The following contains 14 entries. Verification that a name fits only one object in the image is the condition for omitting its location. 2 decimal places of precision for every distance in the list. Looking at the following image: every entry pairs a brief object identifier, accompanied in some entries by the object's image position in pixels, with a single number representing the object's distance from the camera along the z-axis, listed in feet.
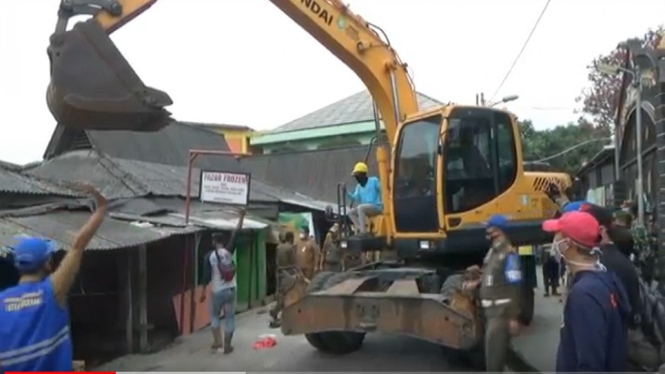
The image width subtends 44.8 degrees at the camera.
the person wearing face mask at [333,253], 42.22
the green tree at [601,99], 106.32
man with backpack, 38.42
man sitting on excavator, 36.14
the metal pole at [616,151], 42.45
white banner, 44.01
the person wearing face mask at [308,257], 53.11
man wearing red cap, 12.59
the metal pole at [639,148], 31.91
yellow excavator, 25.29
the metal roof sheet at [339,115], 120.98
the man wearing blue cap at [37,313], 13.92
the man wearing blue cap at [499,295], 25.98
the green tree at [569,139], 112.98
